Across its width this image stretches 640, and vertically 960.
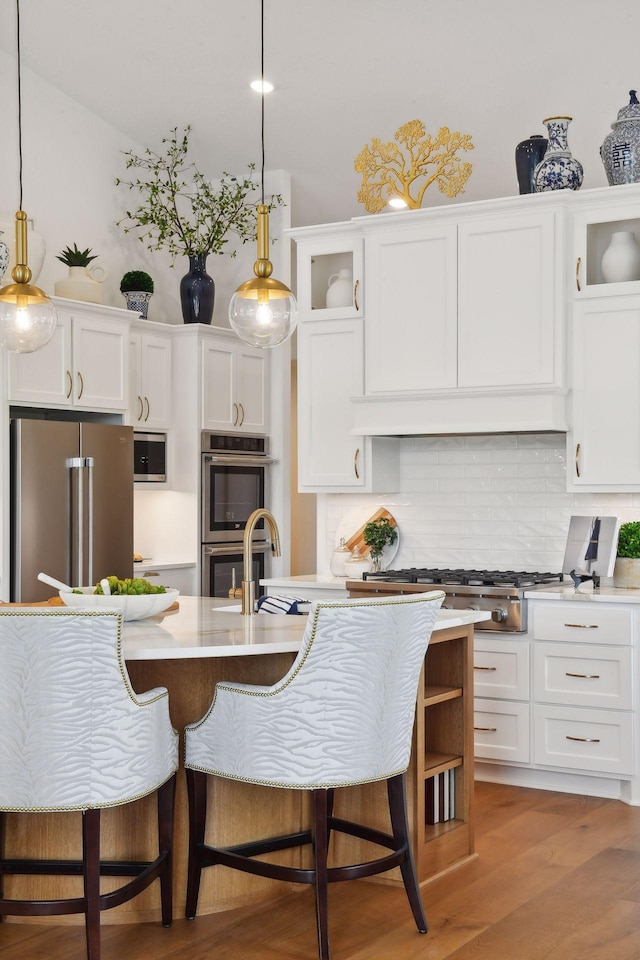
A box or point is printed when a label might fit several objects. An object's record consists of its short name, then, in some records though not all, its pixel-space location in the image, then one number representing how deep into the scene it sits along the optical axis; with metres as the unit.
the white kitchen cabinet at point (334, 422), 5.48
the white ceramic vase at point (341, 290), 5.52
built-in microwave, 6.50
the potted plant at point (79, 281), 6.07
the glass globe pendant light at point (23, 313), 3.55
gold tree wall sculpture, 5.13
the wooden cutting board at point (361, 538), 5.60
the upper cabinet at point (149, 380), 6.50
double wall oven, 6.77
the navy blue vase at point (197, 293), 6.82
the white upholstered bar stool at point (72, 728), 2.59
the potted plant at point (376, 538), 5.54
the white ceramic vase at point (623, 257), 4.84
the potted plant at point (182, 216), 6.80
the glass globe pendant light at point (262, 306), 3.51
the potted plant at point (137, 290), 6.58
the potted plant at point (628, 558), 4.82
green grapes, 3.40
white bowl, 3.30
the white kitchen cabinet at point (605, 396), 4.82
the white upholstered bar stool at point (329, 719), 2.82
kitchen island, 3.09
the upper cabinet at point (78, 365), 5.66
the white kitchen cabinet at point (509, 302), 4.89
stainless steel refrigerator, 5.49
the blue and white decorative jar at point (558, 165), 4.90
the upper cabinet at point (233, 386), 6.84
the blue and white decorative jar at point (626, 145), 4.79
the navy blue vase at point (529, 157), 5.02
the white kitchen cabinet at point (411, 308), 5.14
